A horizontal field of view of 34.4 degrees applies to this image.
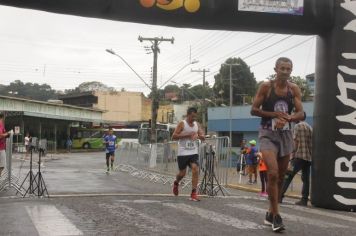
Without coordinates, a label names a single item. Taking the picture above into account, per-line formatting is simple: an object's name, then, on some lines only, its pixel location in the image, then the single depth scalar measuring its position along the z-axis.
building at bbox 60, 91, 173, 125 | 91.81
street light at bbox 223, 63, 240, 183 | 46.56
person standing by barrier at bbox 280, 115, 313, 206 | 10.29
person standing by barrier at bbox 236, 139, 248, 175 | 23.75
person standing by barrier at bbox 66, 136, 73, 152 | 64.94
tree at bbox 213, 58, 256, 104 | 85.69
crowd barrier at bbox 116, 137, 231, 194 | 15.94
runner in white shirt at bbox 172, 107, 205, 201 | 10.66
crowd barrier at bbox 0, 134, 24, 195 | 11.94
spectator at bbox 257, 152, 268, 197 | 14.37
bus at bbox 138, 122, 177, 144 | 49.19
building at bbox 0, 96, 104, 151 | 55.22
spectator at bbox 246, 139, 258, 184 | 20.36
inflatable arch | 9.23
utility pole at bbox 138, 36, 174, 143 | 42.28
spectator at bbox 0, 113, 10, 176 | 11.81
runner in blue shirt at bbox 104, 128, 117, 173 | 22.89
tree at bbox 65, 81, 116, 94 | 129.07
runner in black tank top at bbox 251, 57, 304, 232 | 6.46
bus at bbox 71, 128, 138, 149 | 67.69
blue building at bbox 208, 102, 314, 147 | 46.50
